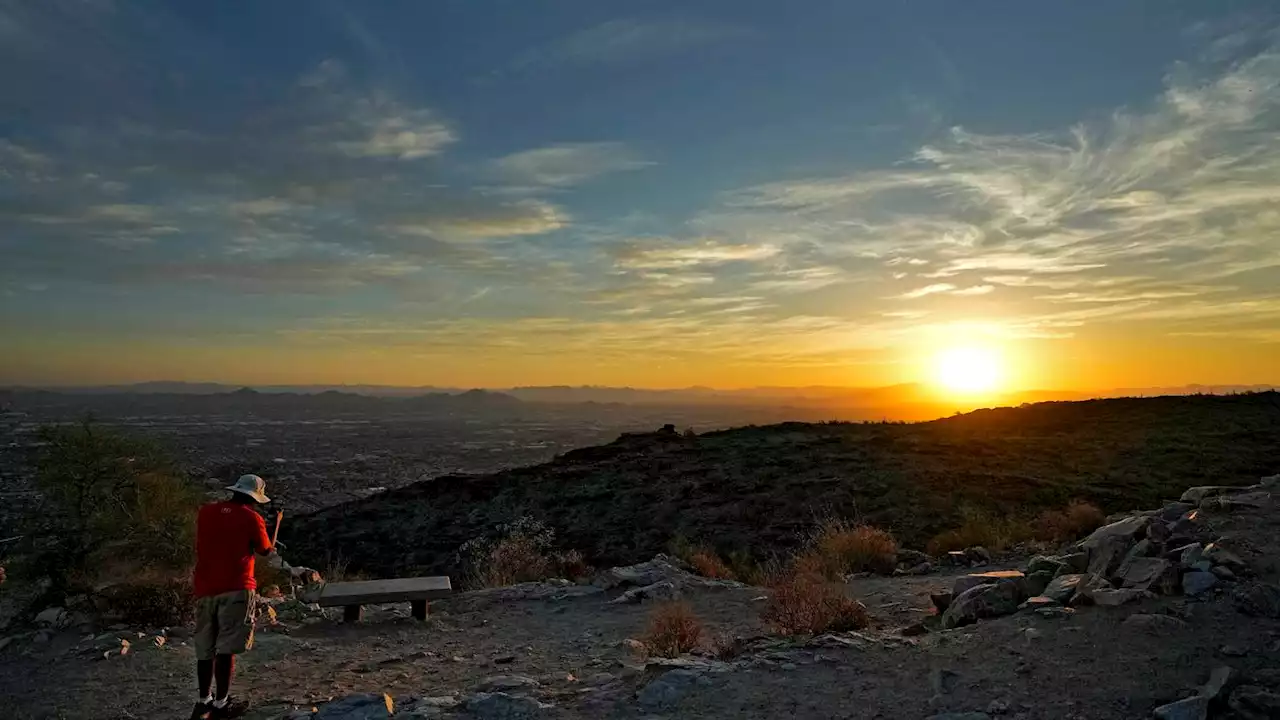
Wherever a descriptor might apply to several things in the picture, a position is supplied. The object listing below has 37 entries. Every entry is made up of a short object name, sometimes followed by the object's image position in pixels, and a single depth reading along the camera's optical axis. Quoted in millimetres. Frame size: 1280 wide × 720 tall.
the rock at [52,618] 9016
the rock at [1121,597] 6793
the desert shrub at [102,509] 10836
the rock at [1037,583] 7801
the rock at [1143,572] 6988
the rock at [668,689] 6094
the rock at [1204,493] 10359
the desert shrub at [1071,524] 14117
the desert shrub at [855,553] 12125
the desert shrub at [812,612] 7684
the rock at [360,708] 5926
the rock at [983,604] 7414
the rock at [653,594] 10477
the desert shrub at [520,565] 12805
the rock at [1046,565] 8227
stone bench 9281
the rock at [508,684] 6793
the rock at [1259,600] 6316
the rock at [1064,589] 7303
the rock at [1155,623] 6242
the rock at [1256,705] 4914
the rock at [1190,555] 7070
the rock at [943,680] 5851
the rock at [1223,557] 6926
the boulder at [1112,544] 7723
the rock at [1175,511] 8860
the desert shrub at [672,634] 7477
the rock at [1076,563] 8133
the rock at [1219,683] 5105
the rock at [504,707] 6012
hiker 6320
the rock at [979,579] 8070
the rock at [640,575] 11414
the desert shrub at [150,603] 9086
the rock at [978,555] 12445
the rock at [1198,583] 6711
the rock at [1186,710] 4945
